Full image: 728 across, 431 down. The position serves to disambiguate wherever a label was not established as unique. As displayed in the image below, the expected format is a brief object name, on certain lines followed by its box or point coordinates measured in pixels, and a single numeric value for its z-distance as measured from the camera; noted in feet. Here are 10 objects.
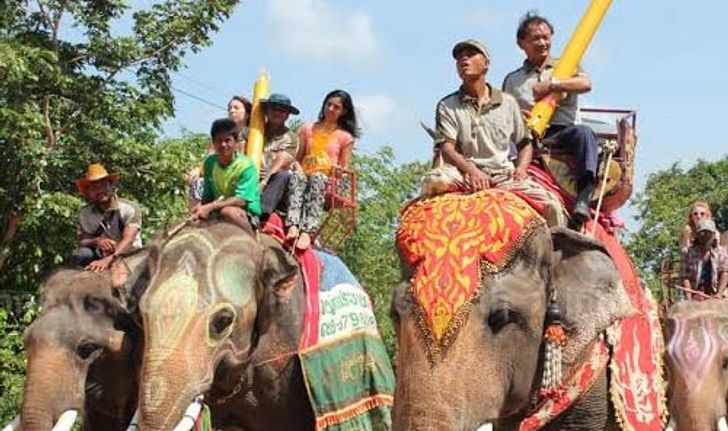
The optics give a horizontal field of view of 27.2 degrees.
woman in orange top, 30.14
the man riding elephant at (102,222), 32.53
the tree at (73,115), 50.21
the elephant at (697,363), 36.50
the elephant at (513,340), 19.08
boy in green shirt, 27.63
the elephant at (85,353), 29.91
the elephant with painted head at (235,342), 23.76
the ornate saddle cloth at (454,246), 19.66
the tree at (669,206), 113.70
